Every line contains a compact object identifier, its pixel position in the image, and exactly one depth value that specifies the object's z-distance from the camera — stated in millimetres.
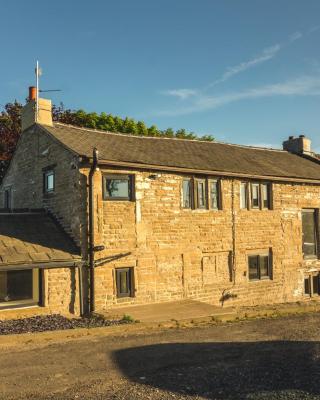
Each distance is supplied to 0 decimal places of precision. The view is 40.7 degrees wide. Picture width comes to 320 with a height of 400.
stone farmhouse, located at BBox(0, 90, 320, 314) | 14711
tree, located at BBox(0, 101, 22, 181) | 28812
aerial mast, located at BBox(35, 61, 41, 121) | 18734
